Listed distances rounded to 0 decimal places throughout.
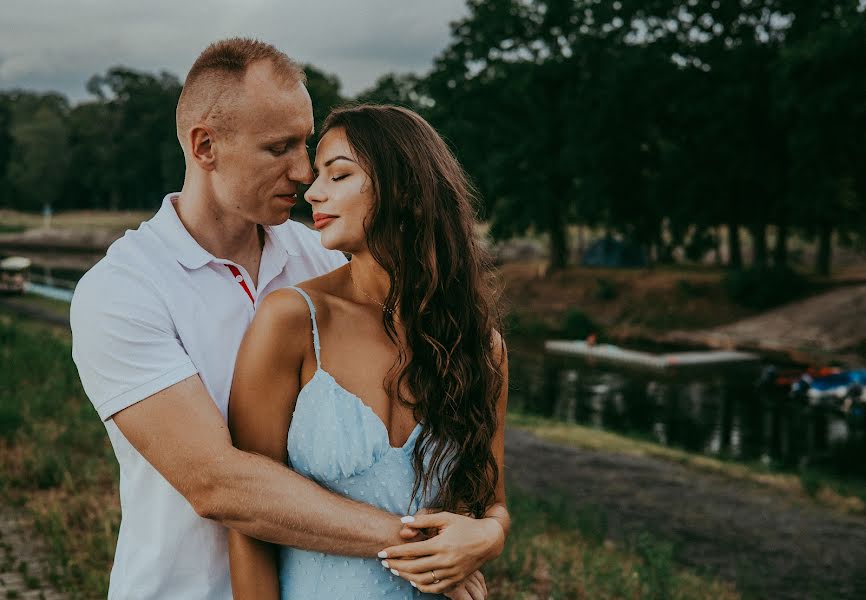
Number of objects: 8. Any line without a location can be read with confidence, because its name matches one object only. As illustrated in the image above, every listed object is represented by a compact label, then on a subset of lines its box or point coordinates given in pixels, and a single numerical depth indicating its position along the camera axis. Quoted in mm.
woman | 2322
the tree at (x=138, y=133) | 80312
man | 2209
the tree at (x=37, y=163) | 79438
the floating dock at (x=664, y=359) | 26016
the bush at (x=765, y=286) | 32500
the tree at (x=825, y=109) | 29453
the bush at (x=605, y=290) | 36531
